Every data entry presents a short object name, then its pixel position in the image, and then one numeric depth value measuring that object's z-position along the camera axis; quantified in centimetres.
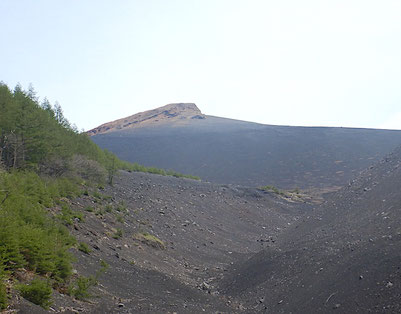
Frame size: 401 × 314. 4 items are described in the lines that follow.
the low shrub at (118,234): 2174
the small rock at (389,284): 1077
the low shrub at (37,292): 1026
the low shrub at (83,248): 1716
